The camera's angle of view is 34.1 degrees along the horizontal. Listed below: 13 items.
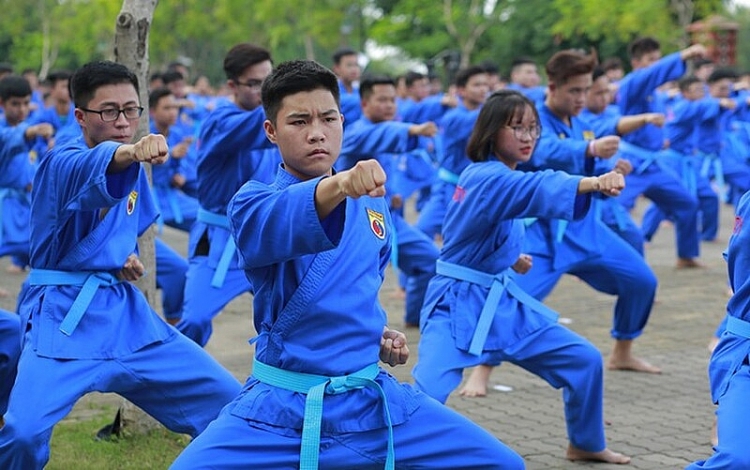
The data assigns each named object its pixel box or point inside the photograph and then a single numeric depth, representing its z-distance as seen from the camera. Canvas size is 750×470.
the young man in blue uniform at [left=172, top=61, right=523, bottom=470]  3.67
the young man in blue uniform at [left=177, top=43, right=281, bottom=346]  6.73
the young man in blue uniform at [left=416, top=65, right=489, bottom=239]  10.07
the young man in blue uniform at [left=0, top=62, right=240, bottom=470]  4.37
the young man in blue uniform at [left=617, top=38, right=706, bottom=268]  10.18
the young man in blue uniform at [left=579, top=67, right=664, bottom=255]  6.92
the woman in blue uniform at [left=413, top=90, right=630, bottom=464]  5.31
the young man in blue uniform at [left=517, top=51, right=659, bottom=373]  6.72
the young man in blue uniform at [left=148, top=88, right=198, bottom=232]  10.22
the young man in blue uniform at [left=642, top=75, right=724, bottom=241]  12.70
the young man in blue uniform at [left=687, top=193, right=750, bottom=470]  3.85
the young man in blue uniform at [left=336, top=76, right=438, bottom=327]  7.93
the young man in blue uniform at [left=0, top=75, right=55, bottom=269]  9.82
